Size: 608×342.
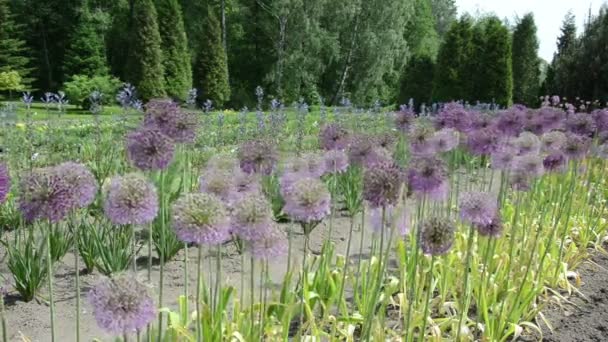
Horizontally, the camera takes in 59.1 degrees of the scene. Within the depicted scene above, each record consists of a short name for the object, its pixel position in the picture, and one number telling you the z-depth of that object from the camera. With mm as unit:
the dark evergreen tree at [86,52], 28500
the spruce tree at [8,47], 26886
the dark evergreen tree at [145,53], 23047
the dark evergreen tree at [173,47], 24859
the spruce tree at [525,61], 30391
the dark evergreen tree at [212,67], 25422
